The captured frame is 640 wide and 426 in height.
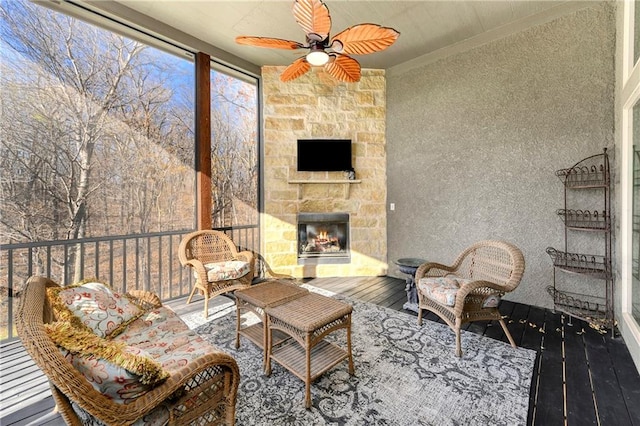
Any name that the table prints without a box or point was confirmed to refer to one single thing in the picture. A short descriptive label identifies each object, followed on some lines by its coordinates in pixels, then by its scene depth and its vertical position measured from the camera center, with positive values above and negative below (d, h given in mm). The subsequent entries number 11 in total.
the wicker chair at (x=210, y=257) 2916 -532
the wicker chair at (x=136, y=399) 915 -697
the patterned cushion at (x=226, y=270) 2936 -627
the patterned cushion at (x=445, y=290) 2291 -679
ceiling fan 1915 +1376
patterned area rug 1555 -1135
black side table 2979 -787
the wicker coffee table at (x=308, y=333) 1689 -778
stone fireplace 4207 +553
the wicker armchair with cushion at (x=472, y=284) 2238 -648
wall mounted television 4195 +904
